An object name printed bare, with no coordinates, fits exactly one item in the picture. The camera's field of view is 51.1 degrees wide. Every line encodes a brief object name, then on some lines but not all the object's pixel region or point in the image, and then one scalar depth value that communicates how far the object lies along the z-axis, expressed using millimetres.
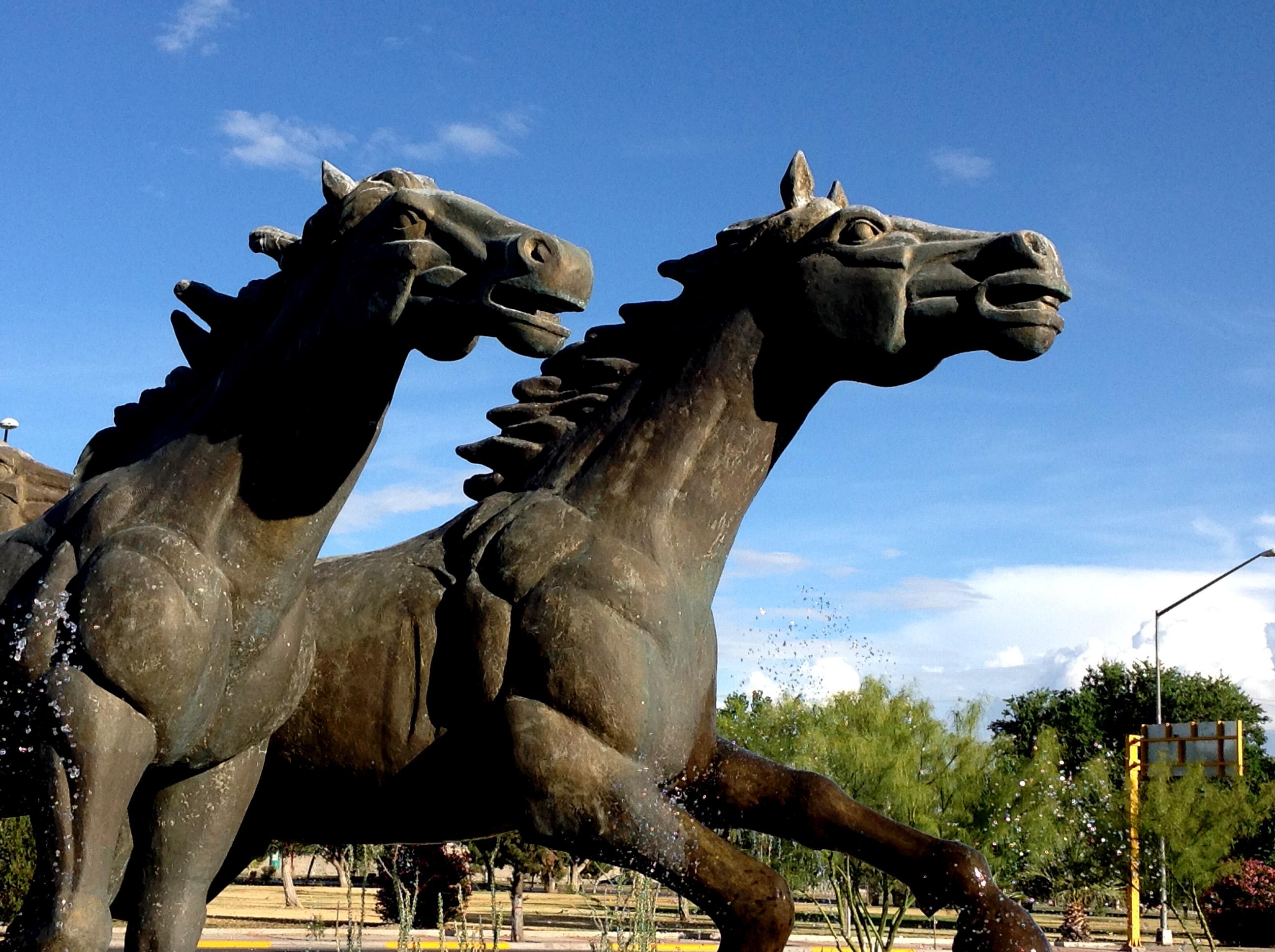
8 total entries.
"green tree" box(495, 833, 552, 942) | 25469
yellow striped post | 25172
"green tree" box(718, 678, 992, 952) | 21453
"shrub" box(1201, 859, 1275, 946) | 29562
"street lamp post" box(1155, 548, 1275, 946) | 24141
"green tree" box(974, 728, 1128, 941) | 22484
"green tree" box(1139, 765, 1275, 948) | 24078
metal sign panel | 25797
